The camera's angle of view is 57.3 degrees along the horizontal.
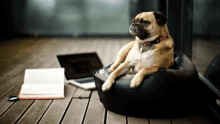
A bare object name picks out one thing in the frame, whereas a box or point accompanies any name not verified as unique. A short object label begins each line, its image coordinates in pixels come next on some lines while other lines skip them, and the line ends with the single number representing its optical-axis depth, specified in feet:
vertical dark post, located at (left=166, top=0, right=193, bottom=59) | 7.89
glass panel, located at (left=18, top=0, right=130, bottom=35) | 20.70
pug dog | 4.86
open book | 6.70
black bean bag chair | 4.84
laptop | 7.95
